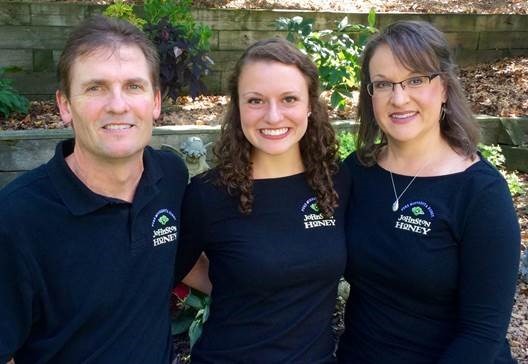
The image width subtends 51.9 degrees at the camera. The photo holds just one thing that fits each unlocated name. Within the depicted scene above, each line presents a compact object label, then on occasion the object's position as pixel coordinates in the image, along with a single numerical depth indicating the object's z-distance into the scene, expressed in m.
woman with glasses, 2.02
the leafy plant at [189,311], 2.99
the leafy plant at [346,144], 4.43
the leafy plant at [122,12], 5.06
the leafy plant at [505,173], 5.25
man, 1.84
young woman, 2.23
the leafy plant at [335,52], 4.66
